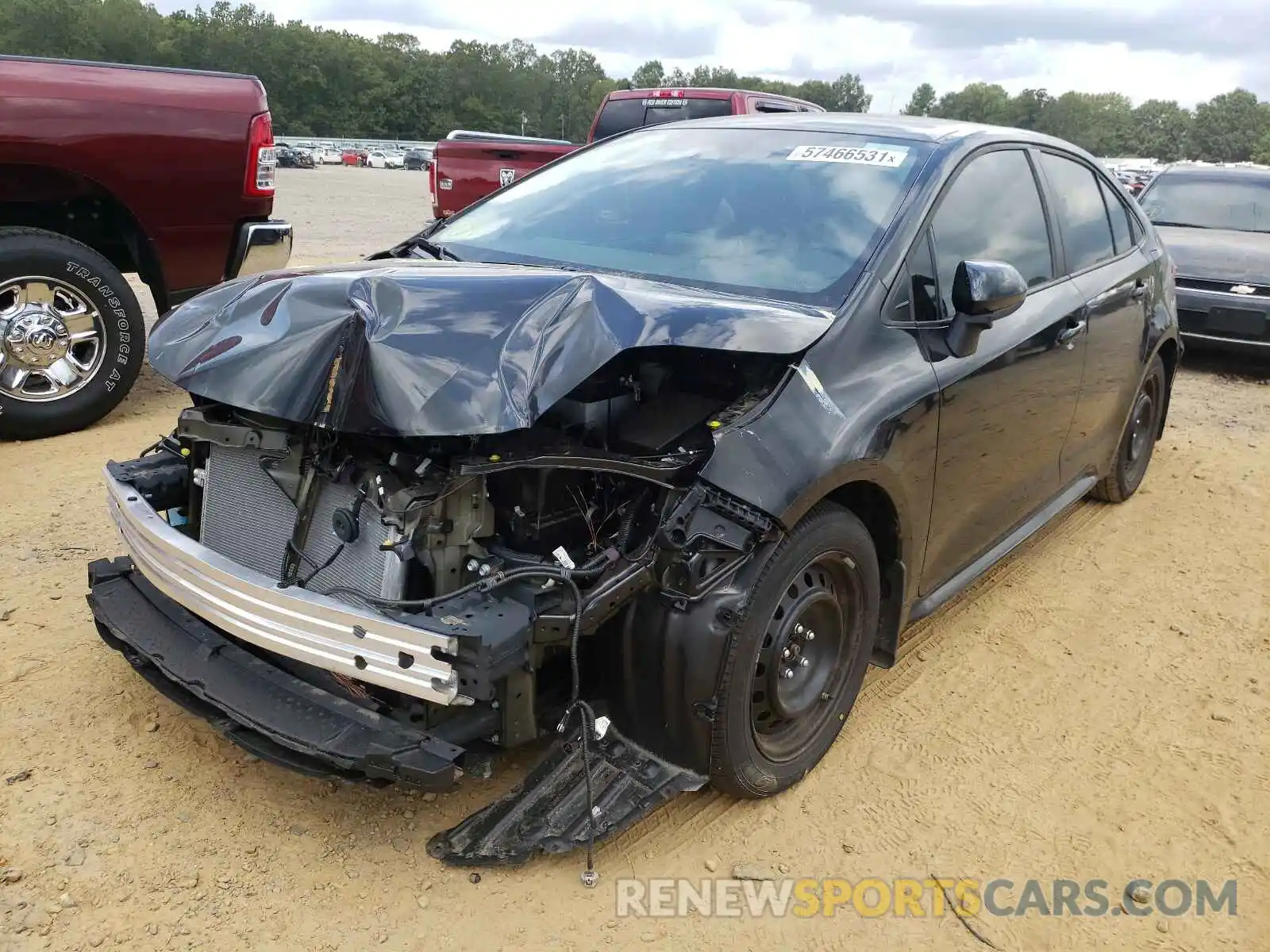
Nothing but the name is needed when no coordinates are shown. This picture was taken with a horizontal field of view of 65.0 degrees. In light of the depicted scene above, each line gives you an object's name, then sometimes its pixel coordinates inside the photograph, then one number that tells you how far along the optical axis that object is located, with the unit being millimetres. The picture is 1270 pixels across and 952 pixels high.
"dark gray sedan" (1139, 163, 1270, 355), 8242
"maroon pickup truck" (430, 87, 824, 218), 10039
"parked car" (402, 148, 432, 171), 57781
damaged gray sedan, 2359
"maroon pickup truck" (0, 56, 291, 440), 5039
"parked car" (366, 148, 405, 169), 60169
